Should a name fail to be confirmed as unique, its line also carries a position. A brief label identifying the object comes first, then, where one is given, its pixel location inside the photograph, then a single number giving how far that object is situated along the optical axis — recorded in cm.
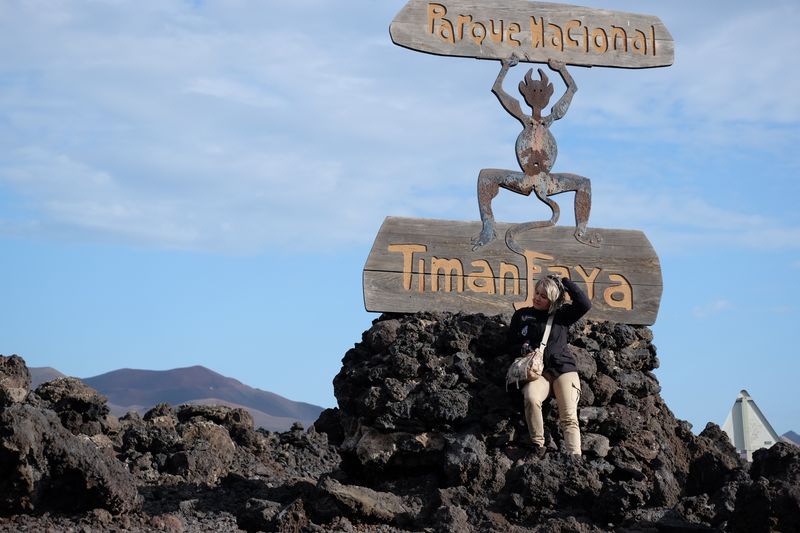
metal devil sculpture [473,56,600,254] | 1166
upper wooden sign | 1175
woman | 910
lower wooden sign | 1098
